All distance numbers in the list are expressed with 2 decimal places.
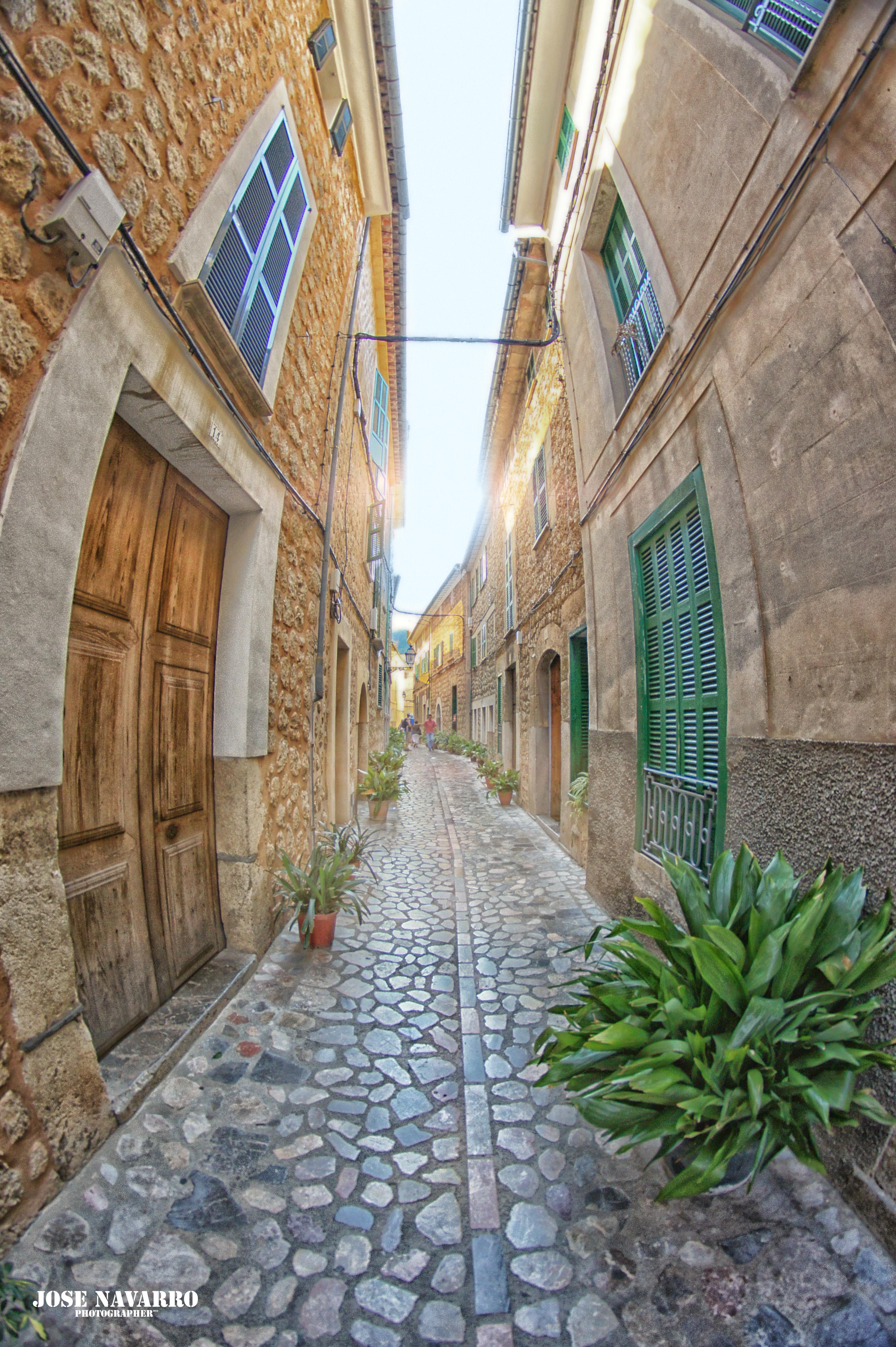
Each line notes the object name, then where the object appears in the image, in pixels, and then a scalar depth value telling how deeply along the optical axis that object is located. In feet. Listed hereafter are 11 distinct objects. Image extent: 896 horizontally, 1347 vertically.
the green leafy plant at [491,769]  33.06
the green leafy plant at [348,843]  14.89
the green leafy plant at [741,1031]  5.13
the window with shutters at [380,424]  30.58
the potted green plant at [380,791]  26.78
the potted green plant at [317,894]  12.12
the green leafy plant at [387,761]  32.78
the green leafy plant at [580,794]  19.19
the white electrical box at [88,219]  5.66
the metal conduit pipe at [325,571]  16.19
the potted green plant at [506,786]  31.71
